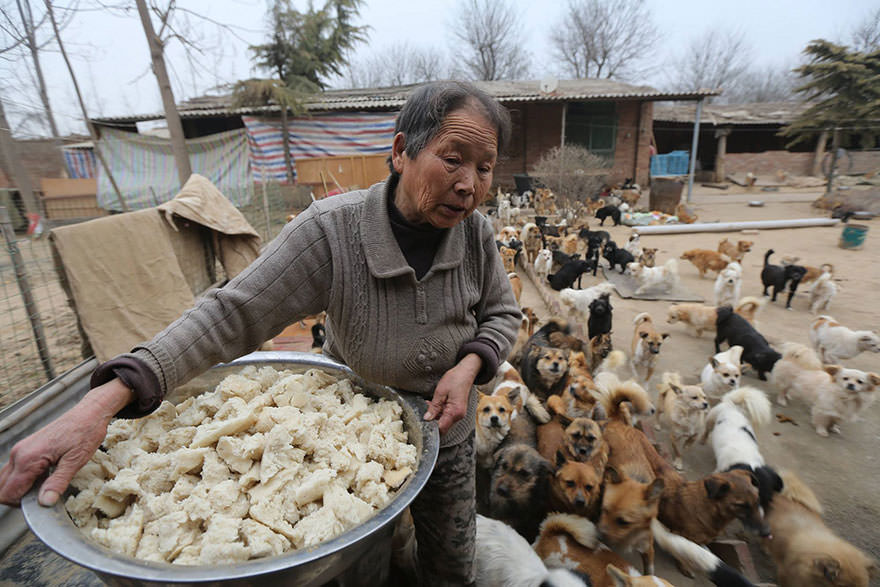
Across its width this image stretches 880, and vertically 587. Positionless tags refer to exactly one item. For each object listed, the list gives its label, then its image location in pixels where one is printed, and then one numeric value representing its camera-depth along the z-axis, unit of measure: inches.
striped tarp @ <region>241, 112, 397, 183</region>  637.3
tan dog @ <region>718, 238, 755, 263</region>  356.8
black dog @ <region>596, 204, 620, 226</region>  548.1
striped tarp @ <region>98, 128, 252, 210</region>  599.2
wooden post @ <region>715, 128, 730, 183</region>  987.3
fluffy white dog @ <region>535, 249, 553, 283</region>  332.2
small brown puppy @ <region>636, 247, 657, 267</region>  342.3
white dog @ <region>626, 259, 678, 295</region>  306.3
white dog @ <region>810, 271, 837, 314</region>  257.4
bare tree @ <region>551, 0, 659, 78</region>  1374.3
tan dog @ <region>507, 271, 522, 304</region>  259.0
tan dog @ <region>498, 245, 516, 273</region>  316.5
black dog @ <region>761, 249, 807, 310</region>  274.2
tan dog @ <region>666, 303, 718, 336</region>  227.0
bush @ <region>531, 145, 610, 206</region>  545.6
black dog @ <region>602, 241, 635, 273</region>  352.2
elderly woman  47.5
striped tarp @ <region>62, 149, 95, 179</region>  673.0
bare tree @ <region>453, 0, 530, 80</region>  1390.3
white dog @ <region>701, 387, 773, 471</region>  128.5
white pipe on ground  503.8
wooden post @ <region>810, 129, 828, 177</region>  979.3
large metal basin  31.2
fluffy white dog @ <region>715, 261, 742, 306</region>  272.1
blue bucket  406.0
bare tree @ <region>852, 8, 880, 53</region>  1149.7
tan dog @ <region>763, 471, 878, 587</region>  89.5
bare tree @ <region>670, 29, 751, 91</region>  1689.2
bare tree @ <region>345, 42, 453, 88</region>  1540.8
